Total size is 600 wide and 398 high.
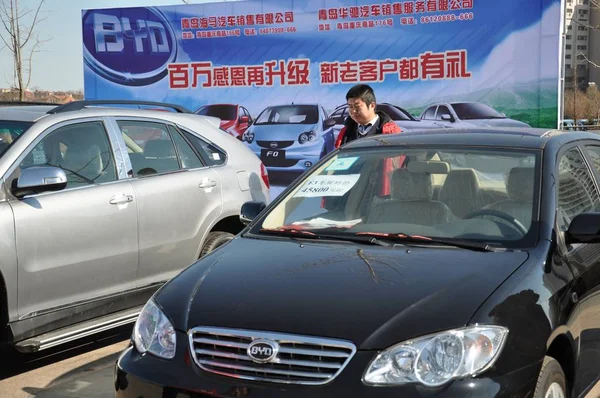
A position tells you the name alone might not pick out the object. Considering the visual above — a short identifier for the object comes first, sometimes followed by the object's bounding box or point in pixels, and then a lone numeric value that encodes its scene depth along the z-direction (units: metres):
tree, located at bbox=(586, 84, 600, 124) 56.34
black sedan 2.87
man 6.39
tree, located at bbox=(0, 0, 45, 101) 14.51
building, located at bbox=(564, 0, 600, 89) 100.44
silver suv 4.78
